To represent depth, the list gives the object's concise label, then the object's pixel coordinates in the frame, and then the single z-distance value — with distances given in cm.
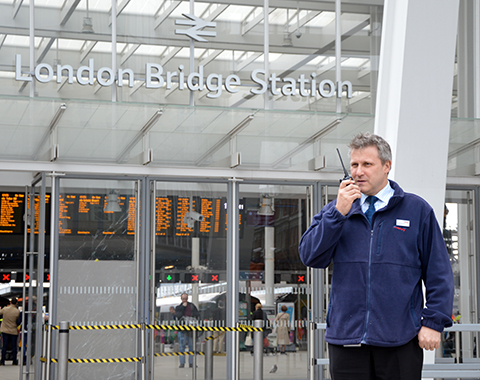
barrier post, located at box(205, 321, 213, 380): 923
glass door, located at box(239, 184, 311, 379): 945
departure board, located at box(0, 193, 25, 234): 1231
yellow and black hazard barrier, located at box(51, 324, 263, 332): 810
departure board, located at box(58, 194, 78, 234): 892
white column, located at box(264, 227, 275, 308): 952
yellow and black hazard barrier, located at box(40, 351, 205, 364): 866
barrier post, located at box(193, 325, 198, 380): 920
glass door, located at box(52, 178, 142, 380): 893
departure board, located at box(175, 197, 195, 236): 928
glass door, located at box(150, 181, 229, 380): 916
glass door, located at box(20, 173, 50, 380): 873
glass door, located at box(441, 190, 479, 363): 998
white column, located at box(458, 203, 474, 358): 1000
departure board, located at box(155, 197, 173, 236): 920
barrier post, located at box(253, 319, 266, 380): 805
